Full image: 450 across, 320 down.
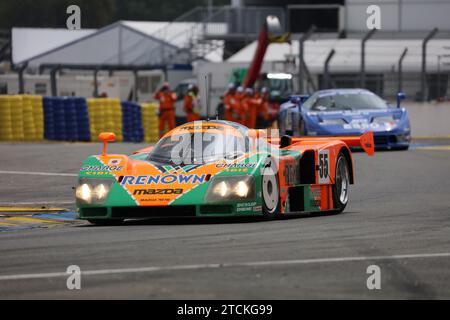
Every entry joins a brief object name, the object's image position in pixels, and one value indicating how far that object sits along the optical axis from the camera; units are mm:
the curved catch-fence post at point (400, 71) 32094
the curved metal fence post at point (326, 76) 32875
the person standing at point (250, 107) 36031
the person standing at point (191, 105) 33406
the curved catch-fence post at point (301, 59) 32125
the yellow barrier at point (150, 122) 32469
